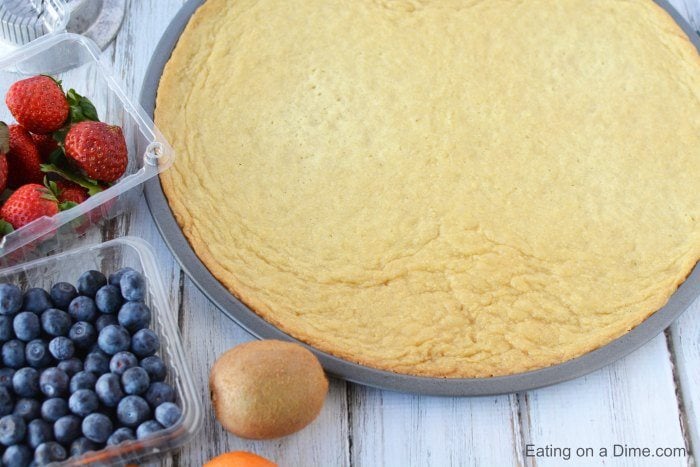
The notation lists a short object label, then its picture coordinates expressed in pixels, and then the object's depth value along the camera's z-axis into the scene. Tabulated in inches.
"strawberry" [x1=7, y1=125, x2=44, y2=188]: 36.8
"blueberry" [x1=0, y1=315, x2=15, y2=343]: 34.3
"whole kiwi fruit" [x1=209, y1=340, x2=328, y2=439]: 33.8
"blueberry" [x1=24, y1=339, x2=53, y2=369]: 34.1
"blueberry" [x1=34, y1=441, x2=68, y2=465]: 32.7
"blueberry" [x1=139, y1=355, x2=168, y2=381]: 34.2
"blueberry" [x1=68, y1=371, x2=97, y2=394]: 33.6
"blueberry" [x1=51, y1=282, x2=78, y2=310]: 35.1
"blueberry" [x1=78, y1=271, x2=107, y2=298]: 35.3
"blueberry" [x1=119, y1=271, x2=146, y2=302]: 35.1
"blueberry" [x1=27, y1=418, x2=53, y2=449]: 33.0
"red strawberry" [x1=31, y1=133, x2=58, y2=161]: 37.5
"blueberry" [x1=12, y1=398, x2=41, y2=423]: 33.3
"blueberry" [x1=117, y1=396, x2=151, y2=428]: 33.4
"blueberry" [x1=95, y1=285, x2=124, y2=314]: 35.0
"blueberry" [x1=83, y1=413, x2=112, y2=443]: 33.1
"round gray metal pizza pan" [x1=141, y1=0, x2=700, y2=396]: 35.7
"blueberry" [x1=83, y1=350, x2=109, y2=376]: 34.0
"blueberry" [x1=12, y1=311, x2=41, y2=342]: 34.3
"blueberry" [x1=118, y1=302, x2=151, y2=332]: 34.8
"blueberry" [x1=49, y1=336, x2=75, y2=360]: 34.2
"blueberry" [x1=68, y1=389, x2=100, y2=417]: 33.3
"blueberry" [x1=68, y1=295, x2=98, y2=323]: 34.9
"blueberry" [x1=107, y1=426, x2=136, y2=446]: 33.1
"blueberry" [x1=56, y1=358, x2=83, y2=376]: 34.0
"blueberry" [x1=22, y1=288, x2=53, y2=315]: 34.8
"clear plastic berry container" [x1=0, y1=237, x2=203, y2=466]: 33.4
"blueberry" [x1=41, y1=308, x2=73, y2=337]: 34.5
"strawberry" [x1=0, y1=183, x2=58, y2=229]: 35.6
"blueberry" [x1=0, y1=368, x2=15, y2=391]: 33.8
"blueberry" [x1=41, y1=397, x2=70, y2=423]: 33.3
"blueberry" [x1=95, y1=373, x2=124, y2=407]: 33.5
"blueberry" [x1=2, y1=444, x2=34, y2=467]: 32.7
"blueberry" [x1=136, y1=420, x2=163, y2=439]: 33.3
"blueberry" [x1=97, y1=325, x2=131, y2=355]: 34.3
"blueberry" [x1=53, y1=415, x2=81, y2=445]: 33.1
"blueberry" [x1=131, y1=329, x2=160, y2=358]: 34.5
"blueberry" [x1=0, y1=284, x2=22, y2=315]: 34.5
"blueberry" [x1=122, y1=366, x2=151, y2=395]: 33.7
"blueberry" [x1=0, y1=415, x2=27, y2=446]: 32.8
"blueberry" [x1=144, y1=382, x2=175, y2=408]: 33.8
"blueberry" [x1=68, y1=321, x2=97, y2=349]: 34.5
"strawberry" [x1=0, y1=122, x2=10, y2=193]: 36.1
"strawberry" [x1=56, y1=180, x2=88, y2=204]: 36.8
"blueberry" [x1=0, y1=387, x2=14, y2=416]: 33.4
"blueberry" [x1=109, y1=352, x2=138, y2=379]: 34.0
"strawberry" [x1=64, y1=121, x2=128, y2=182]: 36.4
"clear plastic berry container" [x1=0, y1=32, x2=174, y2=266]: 36.2
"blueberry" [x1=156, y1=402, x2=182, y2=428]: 33.5
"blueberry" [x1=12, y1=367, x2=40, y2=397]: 33.6
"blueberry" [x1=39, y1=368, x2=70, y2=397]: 33.6
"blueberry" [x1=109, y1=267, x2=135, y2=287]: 35.4
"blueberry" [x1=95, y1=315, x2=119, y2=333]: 34.8
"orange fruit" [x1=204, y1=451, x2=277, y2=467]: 33.5
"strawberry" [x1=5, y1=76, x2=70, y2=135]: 36.7
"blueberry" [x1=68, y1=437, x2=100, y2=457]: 33.0
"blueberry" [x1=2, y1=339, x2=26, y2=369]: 34.1
